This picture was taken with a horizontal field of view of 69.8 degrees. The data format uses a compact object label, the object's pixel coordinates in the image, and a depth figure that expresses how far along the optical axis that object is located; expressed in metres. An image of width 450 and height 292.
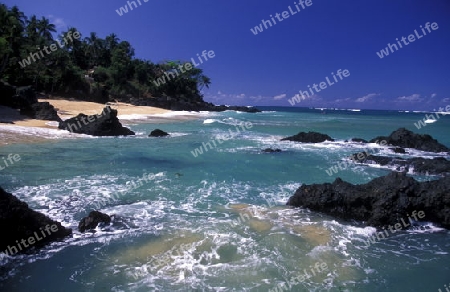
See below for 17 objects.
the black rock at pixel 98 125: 26.42
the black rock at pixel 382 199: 9.24
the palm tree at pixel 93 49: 82.06
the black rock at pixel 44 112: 31.16
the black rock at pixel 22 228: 6.95
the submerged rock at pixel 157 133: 28.00
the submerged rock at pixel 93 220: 8.19
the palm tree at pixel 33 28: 62.14
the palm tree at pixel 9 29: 38.56
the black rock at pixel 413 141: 24.90
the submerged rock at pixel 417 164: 16.47
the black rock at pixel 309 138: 27.95
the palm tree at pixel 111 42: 86.00
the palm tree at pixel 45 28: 73.19
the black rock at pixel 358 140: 29.14
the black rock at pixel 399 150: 23.09
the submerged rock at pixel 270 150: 21.64
